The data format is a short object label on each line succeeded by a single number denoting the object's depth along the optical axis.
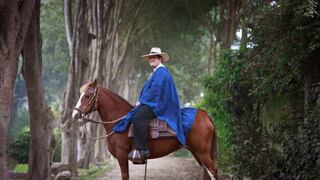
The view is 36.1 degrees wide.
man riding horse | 8.56
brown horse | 8.78
